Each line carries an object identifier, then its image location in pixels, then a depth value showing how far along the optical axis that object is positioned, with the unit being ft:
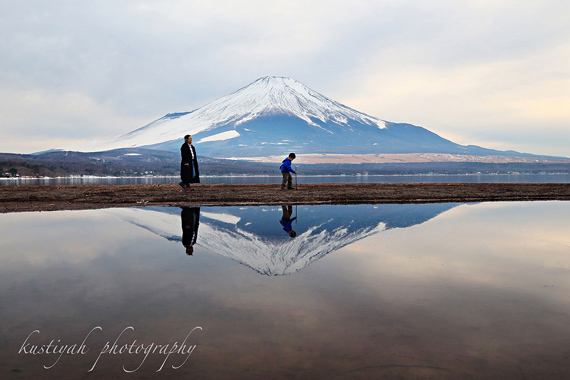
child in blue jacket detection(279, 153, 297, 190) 75.56
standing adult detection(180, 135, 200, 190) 69.82
